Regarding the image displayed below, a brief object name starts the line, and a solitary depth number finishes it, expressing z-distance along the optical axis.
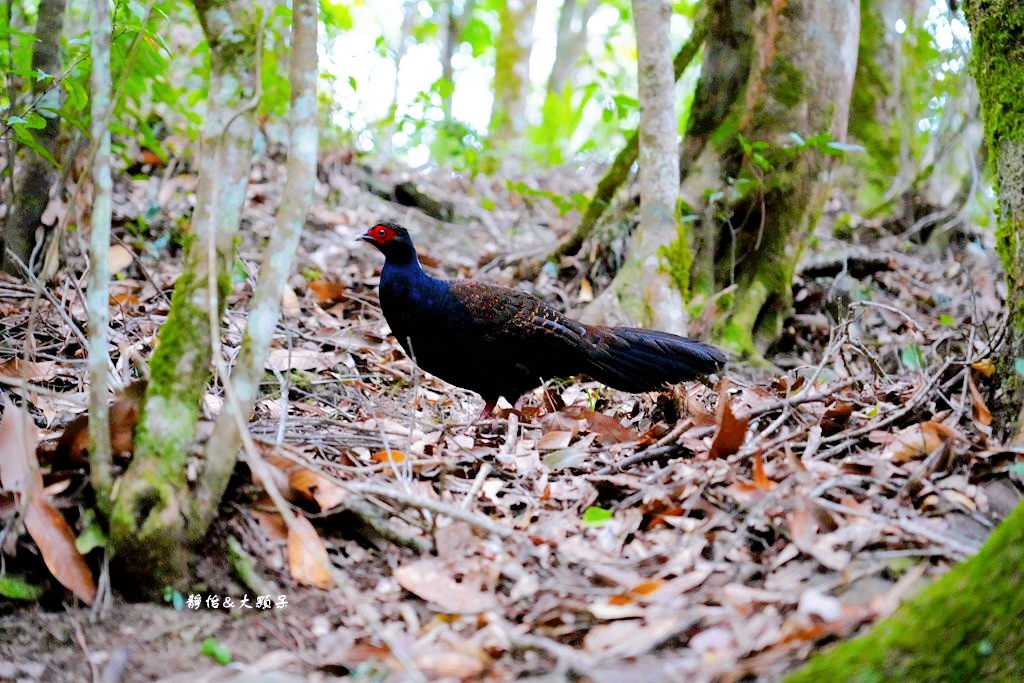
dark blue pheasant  4.90
